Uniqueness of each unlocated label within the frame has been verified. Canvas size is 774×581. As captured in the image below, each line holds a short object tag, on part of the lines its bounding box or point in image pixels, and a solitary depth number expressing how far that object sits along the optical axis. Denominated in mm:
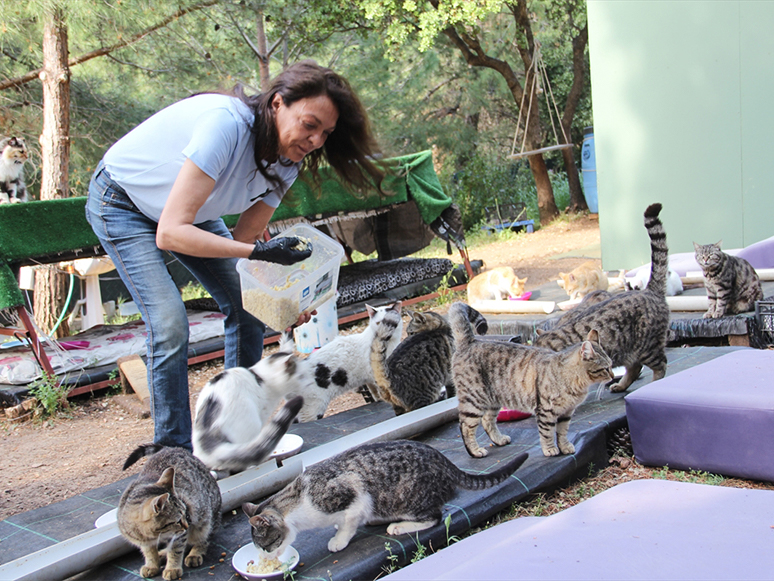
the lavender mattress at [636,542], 1291
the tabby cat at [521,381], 2623
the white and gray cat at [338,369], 3752
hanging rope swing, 9467
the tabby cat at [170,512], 2004
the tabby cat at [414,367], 3479
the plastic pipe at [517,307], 5300
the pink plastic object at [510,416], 3250
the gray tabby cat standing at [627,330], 3260
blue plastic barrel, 13500
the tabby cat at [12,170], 6017
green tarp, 4656
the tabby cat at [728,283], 4375
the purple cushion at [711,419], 2428
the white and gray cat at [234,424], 2504
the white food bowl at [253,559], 1986
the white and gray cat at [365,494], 2033
